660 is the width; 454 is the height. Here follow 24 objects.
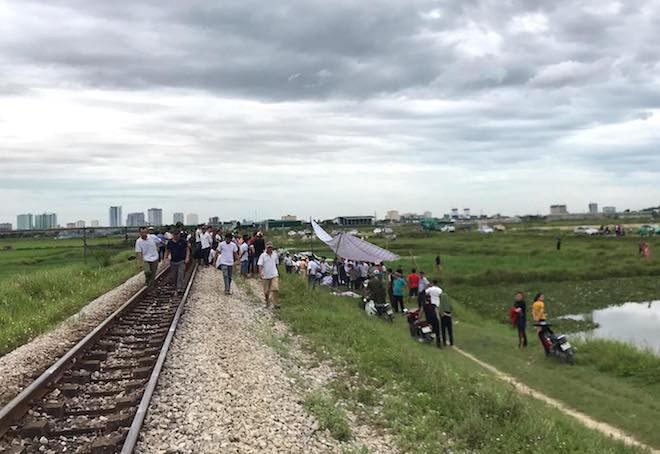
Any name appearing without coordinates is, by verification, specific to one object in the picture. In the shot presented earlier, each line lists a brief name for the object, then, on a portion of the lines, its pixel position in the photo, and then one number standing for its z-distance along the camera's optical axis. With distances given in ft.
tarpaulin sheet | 73.87
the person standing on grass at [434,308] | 52.60
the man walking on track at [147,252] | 51.44
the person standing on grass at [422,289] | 59.22
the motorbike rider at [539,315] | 49.21
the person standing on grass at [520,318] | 52.75
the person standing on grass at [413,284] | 78.38
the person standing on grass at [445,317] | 51.65
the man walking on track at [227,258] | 53.83
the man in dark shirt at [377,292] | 63.52
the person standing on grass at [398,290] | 69.31
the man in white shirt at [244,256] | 71.56
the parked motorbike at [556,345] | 47.39
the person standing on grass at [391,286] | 70.95
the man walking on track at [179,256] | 50.52
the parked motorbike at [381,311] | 61.95
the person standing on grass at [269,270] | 48.67
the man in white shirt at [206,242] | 78.95
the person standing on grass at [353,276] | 86.97
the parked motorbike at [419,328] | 53.06
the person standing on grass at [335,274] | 92.60
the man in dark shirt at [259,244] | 67.15
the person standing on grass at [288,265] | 99.55
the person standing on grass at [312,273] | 78.23
